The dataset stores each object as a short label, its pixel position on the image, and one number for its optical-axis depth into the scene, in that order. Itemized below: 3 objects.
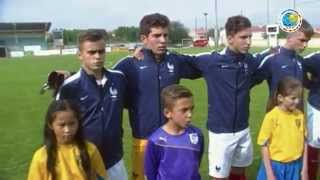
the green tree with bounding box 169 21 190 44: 100.97
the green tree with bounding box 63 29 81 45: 115.16
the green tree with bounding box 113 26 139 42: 112.19
